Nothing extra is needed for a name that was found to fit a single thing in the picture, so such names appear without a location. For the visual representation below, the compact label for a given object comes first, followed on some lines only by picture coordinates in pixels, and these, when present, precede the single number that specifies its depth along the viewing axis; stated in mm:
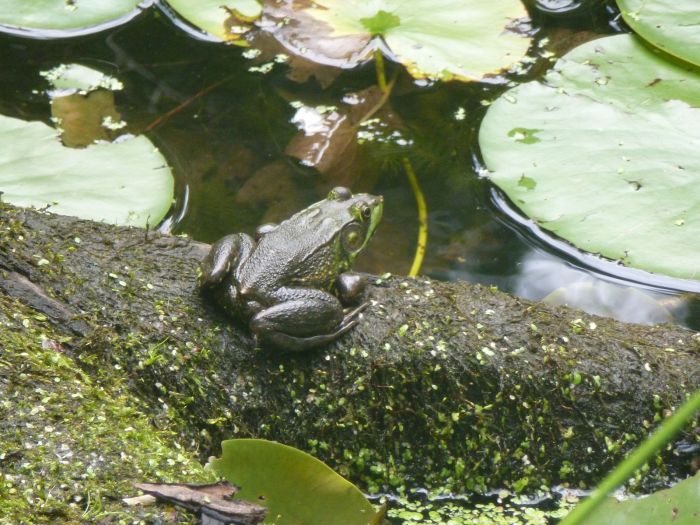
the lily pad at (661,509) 3748
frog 5344
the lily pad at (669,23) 8430
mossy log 5336
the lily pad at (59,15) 9508
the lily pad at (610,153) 6930
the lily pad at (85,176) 7391
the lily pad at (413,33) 8898
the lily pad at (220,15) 9625
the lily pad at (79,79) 9211
